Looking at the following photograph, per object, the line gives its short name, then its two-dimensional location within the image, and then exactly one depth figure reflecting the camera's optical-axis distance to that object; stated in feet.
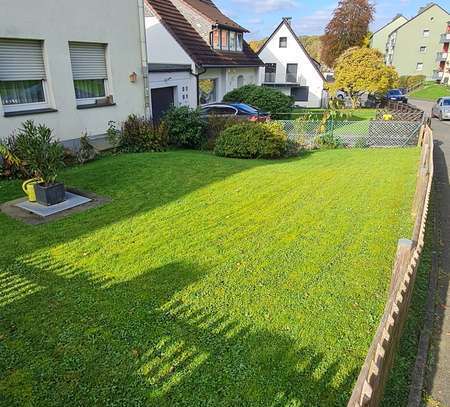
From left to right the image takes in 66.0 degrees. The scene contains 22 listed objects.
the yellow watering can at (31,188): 21.33
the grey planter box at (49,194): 20.90
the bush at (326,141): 48.83
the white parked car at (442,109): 80.25
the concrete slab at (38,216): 19.55
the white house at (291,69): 120.06
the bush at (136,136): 38.04
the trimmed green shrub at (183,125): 41.88
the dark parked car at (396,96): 120.39
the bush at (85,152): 32.14
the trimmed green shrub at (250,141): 38.58
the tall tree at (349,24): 143.33
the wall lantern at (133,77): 39.88
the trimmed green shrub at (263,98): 68.03
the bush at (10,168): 26.43
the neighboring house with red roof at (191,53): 54.60
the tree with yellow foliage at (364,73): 94.32
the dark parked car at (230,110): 54.19
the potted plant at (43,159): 20.53
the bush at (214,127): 43.93
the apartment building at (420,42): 198.18
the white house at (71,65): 28.81
